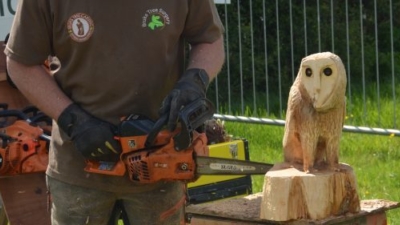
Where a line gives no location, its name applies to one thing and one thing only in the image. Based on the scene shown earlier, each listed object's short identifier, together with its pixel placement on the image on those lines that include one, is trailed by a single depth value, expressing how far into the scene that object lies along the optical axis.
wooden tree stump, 6.46
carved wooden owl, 6.37
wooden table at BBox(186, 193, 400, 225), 6.72
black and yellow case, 9.03
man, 5.62
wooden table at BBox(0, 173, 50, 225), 7.87
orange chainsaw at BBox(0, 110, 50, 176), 7.39
